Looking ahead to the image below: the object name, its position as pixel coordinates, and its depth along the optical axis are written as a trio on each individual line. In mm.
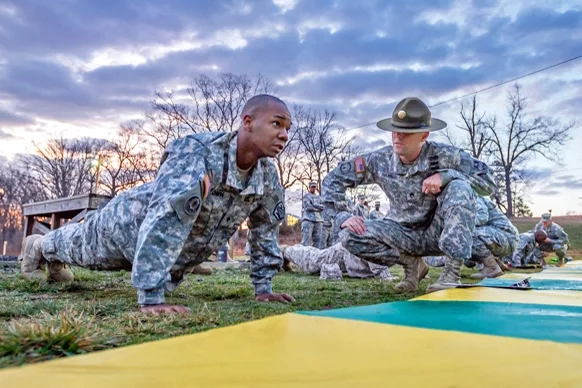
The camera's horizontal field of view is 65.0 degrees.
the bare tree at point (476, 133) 25016
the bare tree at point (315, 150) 20906
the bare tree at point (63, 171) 23969
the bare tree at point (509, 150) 24828
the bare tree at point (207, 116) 17484
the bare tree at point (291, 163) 20203
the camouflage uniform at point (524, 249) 8250
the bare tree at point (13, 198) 24625
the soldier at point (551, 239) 8602
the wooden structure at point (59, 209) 6480
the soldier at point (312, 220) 10742
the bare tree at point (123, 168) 20797
